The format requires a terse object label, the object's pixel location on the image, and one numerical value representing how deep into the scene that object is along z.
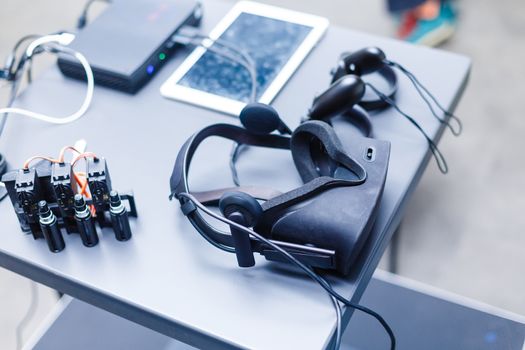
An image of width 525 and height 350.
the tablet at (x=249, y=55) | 0.98
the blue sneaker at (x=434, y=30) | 2.00
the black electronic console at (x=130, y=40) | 0.99
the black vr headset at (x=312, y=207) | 0.72
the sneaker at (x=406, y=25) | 2.04
